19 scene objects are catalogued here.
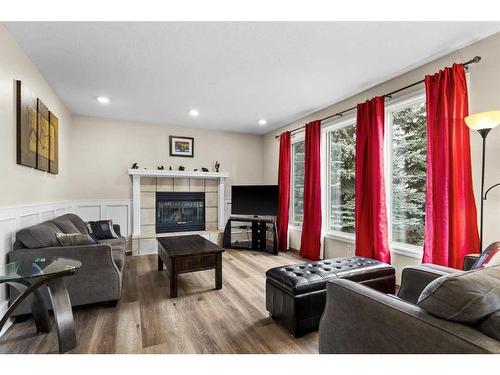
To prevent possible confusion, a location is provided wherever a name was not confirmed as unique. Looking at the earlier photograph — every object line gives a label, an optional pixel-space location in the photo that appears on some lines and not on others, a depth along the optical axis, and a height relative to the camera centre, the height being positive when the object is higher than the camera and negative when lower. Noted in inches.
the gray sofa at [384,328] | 34.5 -22.2
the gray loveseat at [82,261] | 84.8 -27.3
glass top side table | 63.6 -24.8
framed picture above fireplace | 201.8 +35.4
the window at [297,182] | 189.6 +5.5
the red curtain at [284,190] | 190.5 -0.6
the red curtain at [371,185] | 117.5 +2.2
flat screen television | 185.9 -8.3
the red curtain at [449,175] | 88.2 +5.0
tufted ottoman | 76.2 -31.4
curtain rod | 87.1 +44.4
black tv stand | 184.5 -34.0
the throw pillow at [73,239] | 91.8 -18.6
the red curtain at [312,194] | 158.1 -3.2
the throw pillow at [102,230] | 140.9 -23.2
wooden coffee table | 105.7 -30.4
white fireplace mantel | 185.2 +9.2
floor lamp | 71.6 +19.8
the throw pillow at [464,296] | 35.7 -16.0
